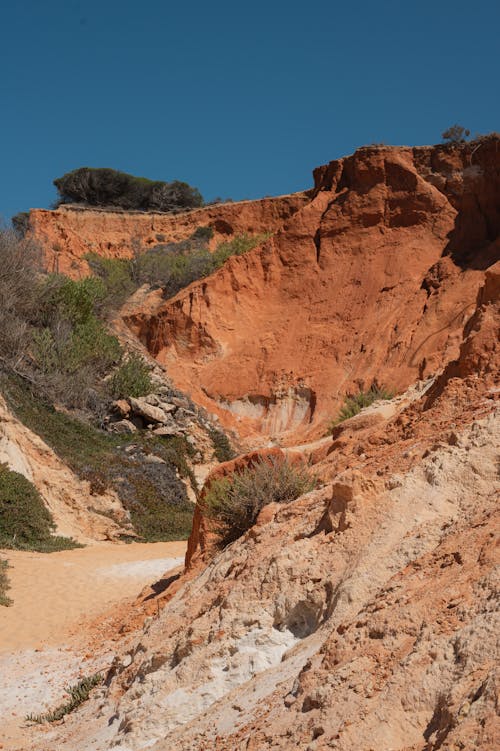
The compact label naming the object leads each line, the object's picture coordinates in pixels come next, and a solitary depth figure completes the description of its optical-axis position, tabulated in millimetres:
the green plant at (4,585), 11477
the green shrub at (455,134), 28938
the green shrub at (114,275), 35375
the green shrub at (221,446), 23578
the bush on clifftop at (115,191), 54062
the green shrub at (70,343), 22281
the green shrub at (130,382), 24172
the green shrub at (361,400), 20083
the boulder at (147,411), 23188
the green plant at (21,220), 44569
